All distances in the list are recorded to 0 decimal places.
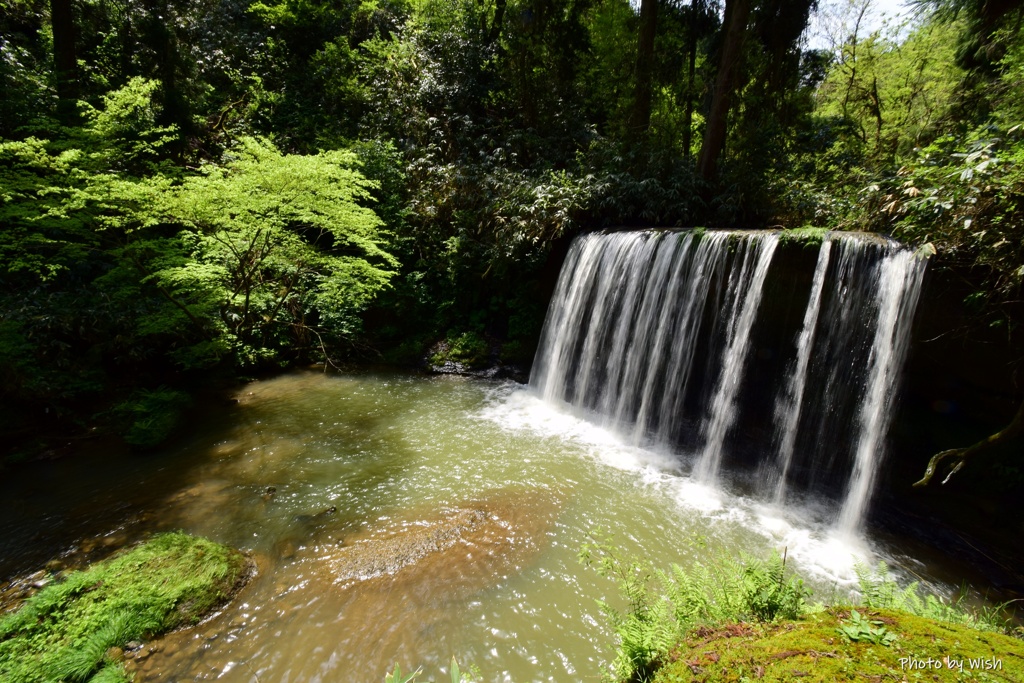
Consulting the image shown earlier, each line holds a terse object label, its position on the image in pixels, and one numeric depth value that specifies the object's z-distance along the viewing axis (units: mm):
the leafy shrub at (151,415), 6395
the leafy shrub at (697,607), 2359
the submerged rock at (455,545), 4258
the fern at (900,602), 2559
